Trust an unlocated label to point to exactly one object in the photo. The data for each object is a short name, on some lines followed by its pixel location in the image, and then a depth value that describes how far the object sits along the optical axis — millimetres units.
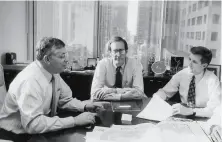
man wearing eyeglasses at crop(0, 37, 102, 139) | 1287
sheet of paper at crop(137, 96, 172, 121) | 1523
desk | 1146
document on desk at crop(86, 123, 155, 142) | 1092
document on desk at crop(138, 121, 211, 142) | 1059
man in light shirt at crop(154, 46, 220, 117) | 2217
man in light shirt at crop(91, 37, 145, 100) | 2494
